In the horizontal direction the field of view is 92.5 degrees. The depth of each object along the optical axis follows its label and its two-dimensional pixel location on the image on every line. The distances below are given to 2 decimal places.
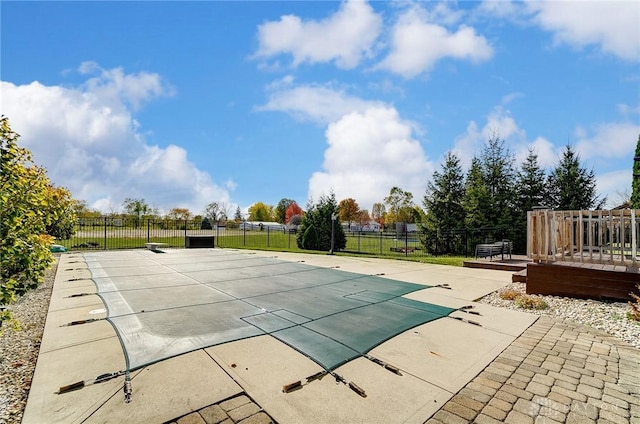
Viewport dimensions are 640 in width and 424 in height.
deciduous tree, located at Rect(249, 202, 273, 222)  72.06
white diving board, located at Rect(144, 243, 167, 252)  14.34
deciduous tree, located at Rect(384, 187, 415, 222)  48.30
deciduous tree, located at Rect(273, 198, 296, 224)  70.54
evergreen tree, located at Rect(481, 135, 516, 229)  14.34
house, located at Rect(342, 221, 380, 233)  62.86
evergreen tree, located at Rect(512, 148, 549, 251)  14.18
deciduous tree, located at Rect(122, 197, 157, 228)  38.83
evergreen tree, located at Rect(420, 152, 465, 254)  15.29
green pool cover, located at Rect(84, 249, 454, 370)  3.27
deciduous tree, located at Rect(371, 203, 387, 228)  62.41
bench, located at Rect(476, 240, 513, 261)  9.51
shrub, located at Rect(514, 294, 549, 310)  4.93
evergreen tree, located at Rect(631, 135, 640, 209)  11.90
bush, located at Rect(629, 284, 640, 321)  4.23
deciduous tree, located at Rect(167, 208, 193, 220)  49.59
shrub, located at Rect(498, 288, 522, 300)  5.40
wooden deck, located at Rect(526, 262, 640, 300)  5.13
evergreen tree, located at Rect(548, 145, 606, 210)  13.73
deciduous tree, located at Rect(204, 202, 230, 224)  52.53
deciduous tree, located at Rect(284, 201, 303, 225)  64.12
